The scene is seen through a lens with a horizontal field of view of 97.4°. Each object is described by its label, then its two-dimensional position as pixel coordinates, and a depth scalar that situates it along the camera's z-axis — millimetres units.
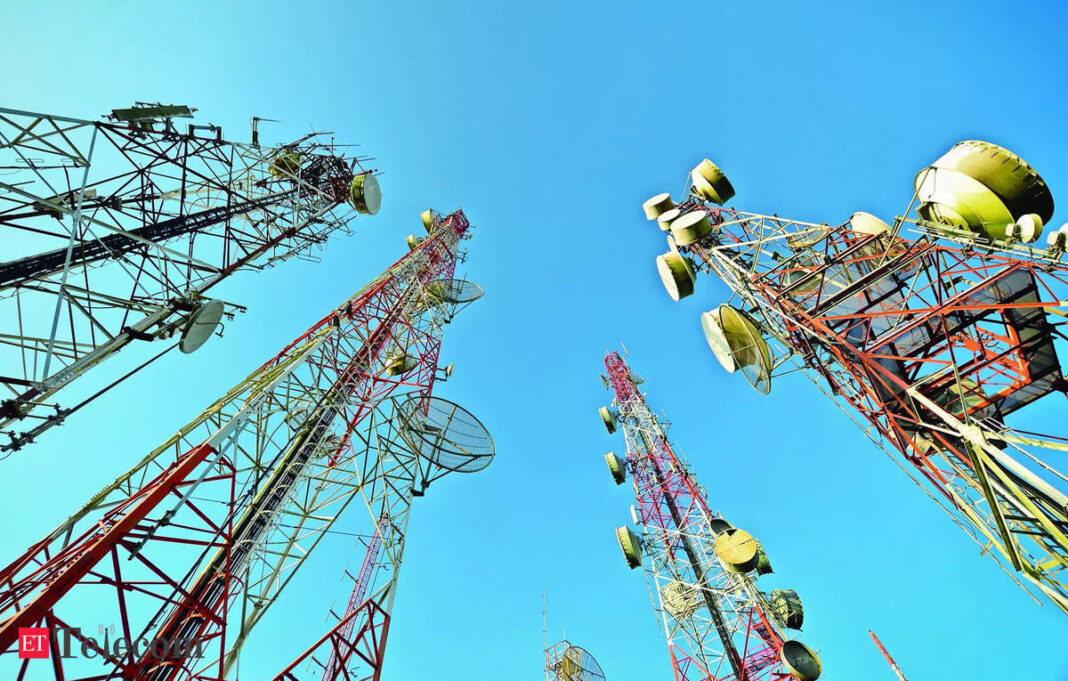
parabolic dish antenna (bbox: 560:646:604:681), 24017
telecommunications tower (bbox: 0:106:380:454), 7480
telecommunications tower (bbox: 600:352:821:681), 17234
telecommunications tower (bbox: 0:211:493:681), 6614
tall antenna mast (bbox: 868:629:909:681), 34188
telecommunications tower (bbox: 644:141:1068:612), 8438
